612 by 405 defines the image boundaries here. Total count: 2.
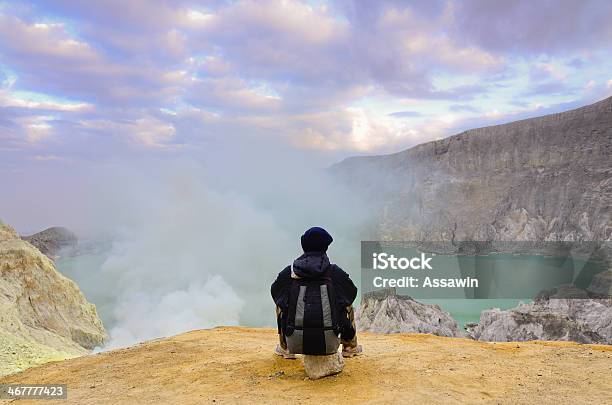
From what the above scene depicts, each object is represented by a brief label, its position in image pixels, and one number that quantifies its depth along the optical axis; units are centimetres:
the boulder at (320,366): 646
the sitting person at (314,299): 617
